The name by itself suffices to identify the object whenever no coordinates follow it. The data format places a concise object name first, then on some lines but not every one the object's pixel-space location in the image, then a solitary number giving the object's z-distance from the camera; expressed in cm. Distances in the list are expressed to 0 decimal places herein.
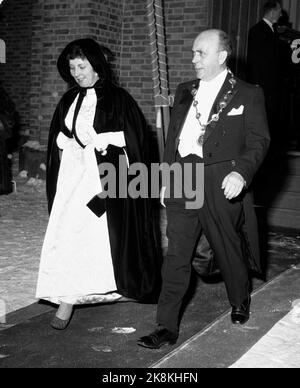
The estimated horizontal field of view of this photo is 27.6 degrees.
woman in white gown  423
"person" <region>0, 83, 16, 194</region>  667
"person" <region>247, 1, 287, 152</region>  788
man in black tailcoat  382
